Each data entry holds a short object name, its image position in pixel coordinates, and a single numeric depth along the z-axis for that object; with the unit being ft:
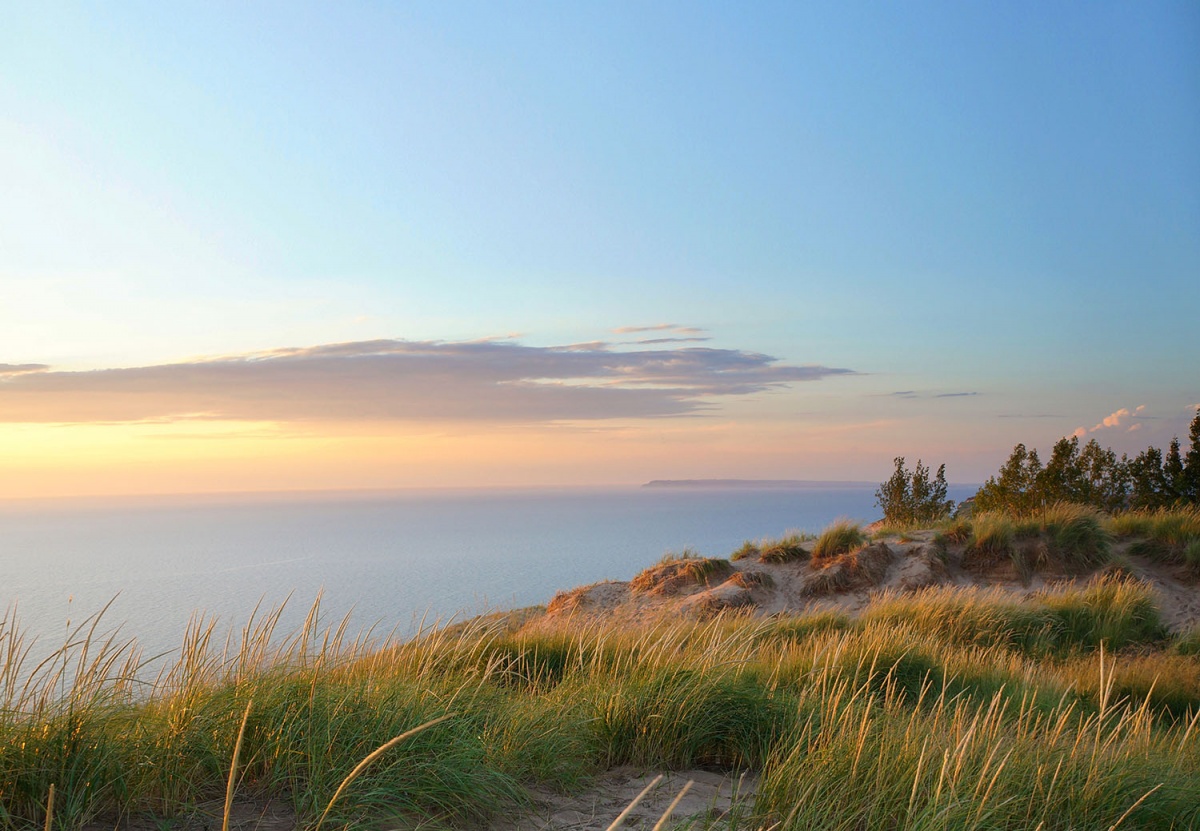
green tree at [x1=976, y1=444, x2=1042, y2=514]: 72.13
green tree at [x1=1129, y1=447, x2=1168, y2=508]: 88.74
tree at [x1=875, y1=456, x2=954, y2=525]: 86.28
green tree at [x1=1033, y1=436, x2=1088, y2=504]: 75.25
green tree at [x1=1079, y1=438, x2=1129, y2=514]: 90.89
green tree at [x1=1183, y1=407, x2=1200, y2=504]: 84.94
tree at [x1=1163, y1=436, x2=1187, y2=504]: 87.10
